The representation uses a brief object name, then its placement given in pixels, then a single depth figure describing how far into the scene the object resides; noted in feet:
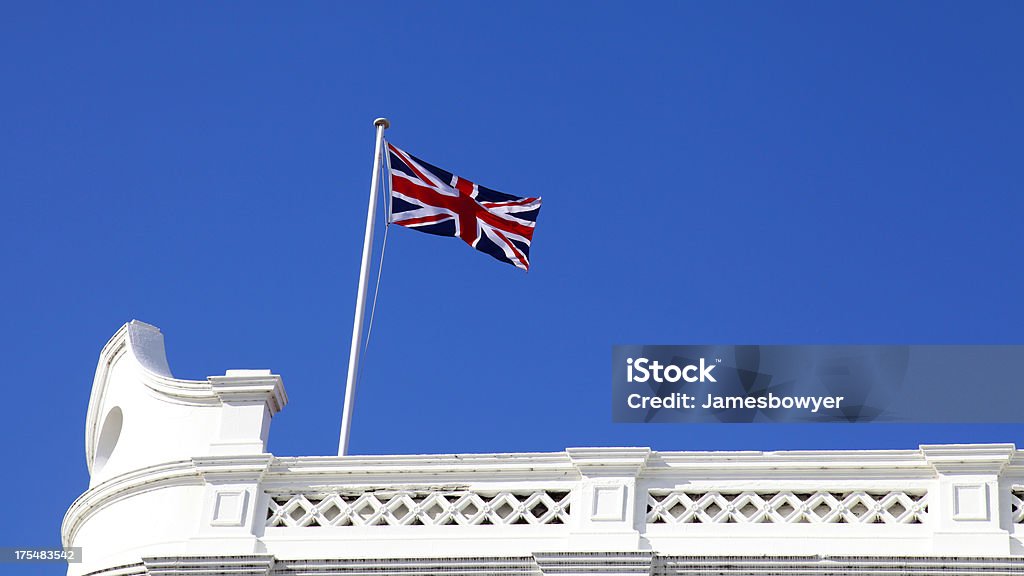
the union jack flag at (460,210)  76.79
